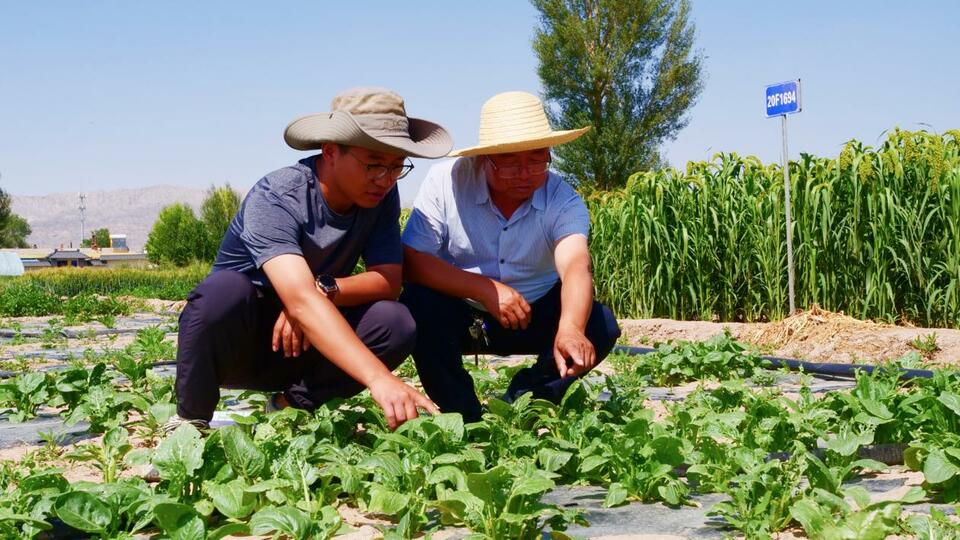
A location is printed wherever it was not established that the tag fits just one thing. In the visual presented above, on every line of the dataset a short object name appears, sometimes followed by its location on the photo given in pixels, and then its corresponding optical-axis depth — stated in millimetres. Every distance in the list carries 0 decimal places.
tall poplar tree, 28812
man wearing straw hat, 3504
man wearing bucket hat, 2963
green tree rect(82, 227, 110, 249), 119250
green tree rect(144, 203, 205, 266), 38438
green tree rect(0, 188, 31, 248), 87375
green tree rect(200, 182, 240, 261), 38500
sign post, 7273
